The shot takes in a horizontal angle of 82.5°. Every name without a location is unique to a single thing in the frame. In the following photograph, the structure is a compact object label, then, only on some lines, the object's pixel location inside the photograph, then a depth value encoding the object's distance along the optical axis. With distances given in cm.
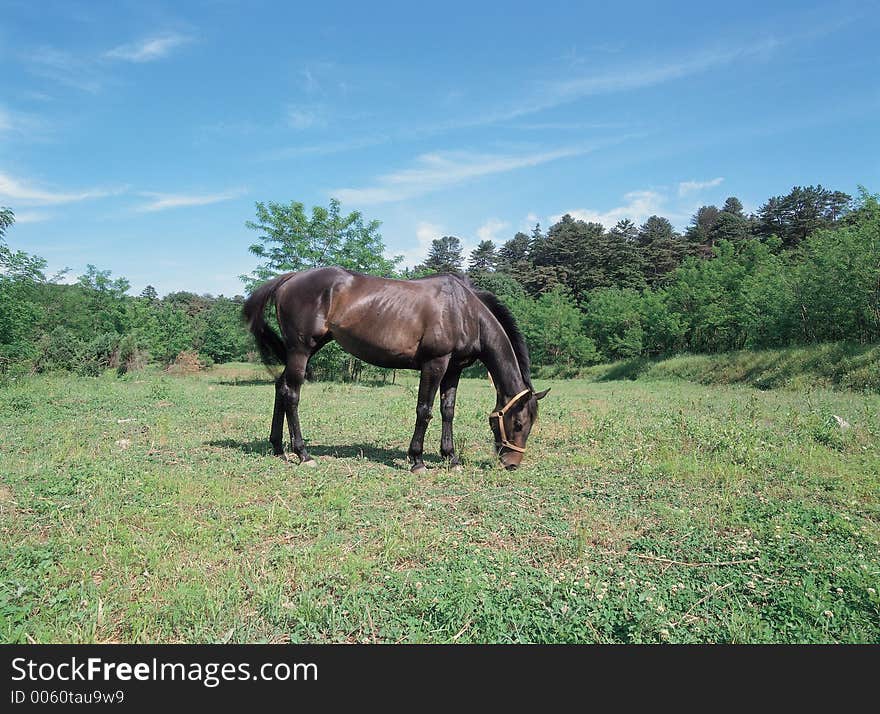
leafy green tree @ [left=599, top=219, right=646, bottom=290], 4798
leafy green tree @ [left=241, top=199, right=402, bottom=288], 2605
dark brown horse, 650
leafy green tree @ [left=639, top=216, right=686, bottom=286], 4906
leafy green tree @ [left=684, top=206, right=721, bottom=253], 4971
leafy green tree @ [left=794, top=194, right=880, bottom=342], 1939
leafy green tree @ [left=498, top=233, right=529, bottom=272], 7031
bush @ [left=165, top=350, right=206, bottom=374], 3272
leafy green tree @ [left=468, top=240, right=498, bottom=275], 7019
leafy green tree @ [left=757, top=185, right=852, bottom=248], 4412
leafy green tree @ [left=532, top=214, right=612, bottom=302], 5209
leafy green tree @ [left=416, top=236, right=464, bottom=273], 7062
